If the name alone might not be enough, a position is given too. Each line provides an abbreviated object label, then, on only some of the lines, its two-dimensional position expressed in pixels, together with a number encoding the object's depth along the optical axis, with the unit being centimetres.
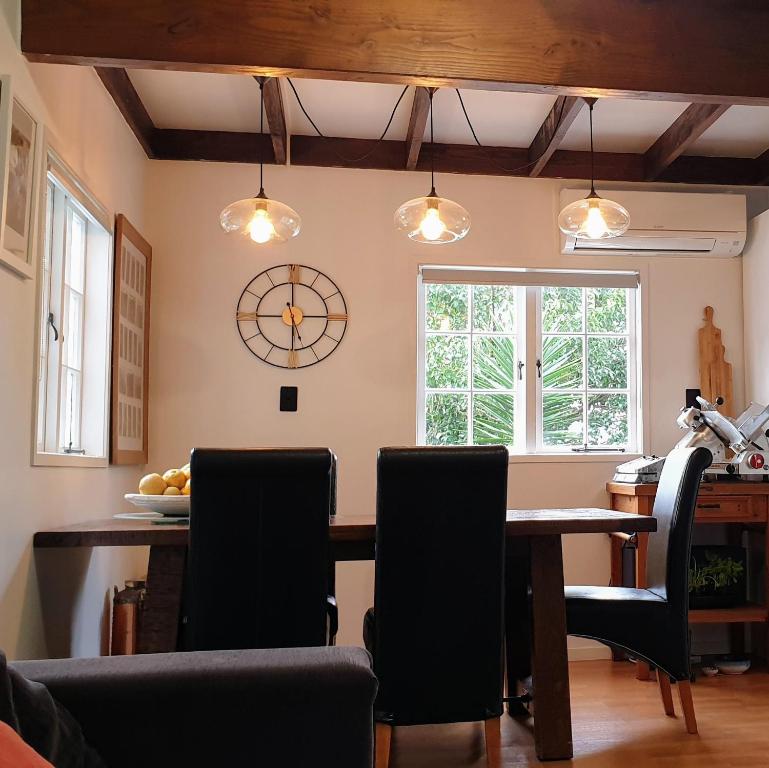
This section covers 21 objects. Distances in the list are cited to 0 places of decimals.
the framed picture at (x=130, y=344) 335
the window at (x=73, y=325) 275
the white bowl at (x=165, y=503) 259
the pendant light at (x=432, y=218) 291
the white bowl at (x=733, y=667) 384
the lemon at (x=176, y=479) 271
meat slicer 386
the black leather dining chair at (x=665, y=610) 274
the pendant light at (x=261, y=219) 288
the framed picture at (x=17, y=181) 220
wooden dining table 241
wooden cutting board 431
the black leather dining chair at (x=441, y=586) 226
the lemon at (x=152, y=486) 267
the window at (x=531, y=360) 430
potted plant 390
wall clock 409
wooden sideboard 380
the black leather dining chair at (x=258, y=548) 214
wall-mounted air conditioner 424
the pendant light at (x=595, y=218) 294
